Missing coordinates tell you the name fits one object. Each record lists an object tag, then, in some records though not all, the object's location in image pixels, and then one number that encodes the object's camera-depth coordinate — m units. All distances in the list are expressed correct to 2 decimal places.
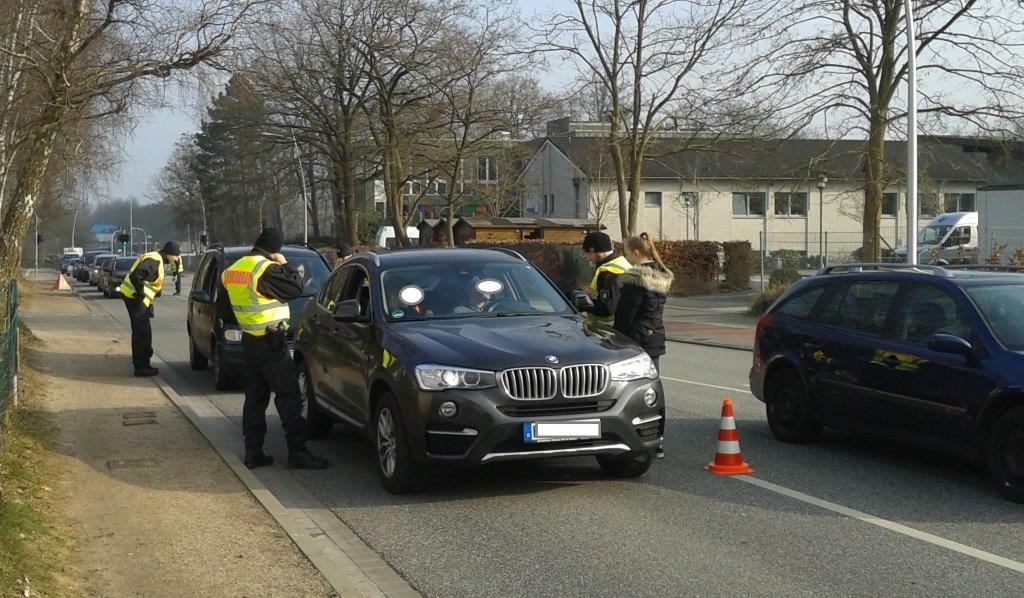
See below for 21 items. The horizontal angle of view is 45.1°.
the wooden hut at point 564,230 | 47.25
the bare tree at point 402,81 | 35.47
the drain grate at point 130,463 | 9.65
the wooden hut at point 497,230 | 46.31
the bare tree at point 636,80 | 33.19
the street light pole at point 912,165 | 20.67
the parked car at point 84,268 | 66.59
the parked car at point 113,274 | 46.09
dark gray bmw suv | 7.94
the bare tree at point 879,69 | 26.02
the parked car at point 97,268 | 54.81
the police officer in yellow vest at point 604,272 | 10.45
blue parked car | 8.17
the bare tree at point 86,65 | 16.31
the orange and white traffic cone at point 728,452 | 9.12
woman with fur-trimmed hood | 9.92
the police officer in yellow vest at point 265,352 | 9.55
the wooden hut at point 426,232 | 50.44
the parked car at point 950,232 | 43.00
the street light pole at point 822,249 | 34.66
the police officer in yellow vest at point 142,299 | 16.41
